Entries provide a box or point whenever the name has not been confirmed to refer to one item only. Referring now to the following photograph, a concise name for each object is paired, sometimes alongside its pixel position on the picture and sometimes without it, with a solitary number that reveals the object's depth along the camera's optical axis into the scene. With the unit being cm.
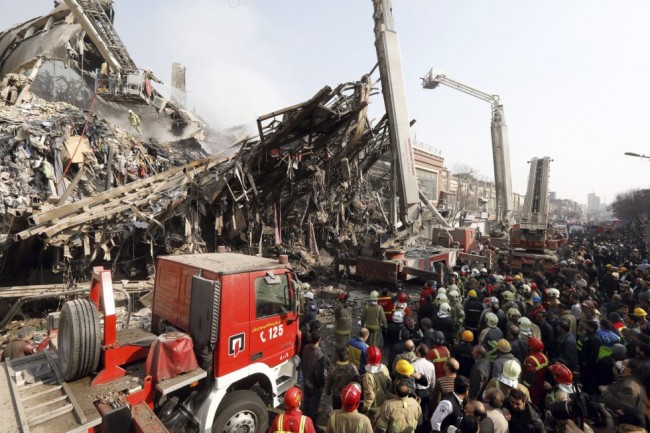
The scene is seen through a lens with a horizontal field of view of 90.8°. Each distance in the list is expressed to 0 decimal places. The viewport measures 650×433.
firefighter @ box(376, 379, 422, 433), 336
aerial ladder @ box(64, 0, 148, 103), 1705
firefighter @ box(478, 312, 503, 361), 485
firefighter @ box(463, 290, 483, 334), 680
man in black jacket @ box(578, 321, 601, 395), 523
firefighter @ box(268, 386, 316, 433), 290
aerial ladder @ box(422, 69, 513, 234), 2014
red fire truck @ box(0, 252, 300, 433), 303
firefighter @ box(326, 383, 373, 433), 307
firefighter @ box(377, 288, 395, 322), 736
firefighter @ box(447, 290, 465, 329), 694
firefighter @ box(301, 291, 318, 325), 709
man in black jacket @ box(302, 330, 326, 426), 468
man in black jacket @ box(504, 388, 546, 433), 329
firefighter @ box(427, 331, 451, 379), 473
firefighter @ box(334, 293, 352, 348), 631
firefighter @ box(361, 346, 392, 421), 397
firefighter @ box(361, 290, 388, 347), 653
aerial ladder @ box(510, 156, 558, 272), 1470
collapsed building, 867
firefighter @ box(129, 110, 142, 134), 1708
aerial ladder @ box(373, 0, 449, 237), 1116
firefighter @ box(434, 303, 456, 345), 632
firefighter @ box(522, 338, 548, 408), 458
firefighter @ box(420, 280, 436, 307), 795
